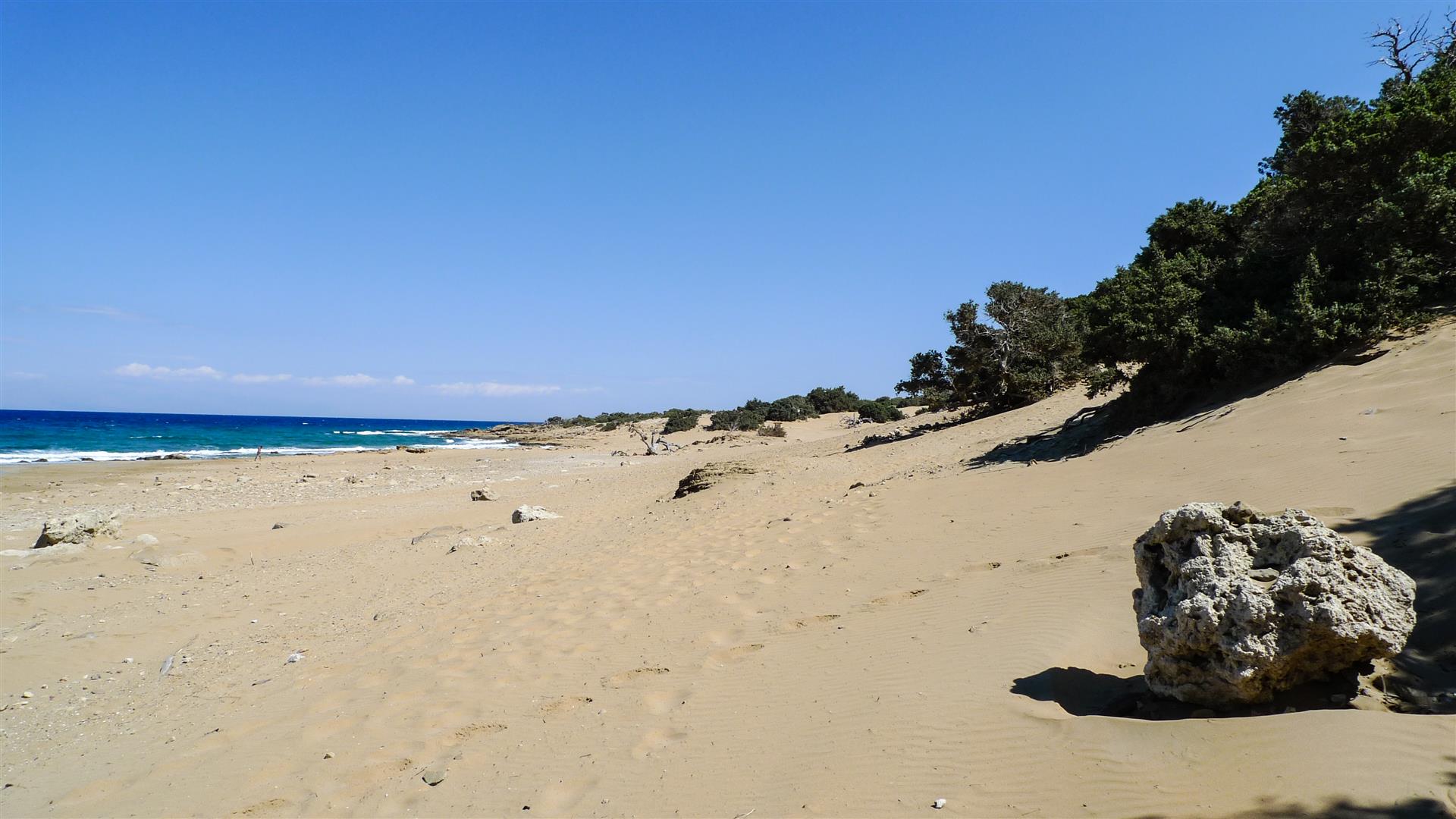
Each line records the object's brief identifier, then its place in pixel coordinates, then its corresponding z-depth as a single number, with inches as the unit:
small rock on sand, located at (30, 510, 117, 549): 451.8
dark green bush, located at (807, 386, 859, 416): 1916.8
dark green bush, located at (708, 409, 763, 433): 1614.2
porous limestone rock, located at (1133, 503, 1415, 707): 122.2
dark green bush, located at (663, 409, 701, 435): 1818.4
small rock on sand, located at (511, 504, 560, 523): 516.1
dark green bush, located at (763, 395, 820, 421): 1716.3
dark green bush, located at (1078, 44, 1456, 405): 407.2
